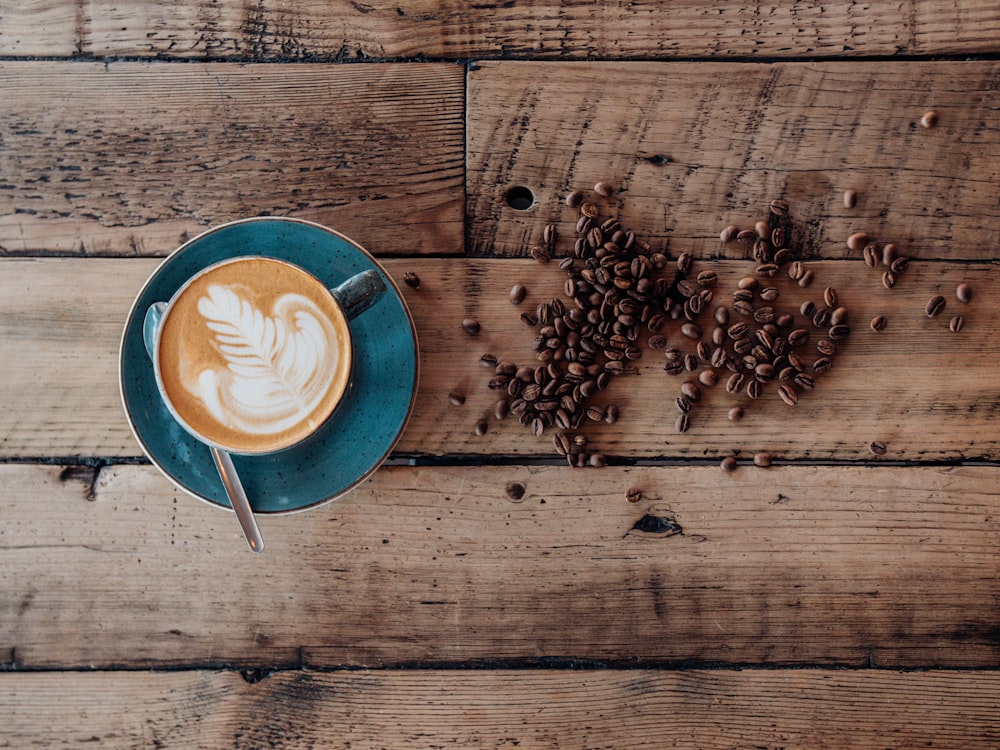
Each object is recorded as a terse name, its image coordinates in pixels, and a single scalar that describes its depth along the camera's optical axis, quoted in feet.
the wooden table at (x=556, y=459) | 2.52
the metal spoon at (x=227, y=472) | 2.35
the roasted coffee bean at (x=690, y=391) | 2.50
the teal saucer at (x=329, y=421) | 2.37
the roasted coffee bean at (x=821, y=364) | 2.50
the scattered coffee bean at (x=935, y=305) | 2.50
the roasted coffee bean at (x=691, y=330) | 2.50
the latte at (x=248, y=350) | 2.27
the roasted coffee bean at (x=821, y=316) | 2.50
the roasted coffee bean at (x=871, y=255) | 2.50
